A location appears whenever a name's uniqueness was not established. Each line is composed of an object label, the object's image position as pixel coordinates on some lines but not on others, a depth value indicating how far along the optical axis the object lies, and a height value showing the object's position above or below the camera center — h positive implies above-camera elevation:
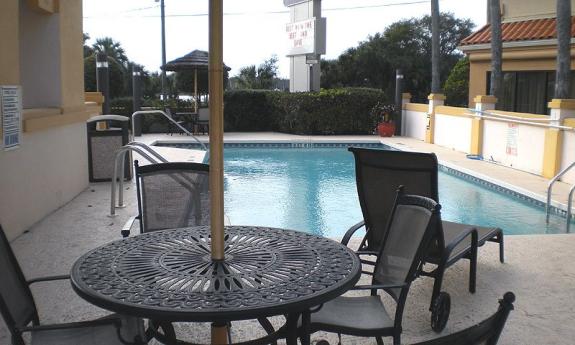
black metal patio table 1.98 -0.68
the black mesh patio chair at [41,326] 2.21 -0.88
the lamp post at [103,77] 10.01 +0.41
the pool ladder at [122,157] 5.97 -0.59
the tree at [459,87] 20.58 +0.61
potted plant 16.91 -0.42
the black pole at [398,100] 17.11 +0.11
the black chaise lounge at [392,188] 3.88 -0.58
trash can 8.29 -0.70
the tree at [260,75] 27.77 +1.34
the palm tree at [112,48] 36.31 +3.31
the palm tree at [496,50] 13.28 +1.25
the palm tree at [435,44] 17.42 +1.80
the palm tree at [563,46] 10.72 +1.10
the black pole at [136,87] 16.16 +0.36
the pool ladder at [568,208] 6.64 -1.25
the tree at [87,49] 30.94 +2.84
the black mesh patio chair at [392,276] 2.51 -0.79
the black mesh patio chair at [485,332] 1.33 -0.53
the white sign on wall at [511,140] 11.03 -0.66
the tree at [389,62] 27.70 +1.96
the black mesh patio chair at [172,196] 3.60 -0.59
